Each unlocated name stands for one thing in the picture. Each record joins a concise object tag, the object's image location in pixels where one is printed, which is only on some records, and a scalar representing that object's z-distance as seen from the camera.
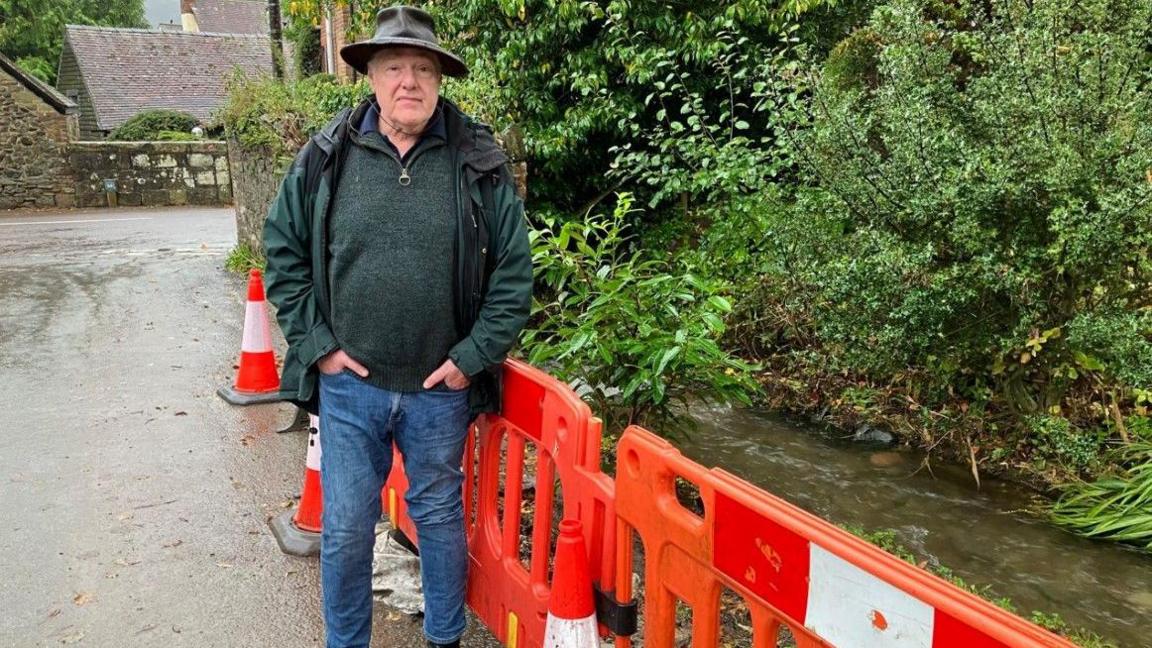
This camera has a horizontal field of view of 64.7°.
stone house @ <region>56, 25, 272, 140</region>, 34.09
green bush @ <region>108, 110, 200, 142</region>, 26.64
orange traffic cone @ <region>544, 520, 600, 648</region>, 2.54
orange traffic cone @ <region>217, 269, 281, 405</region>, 5.98
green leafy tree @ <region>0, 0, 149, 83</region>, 35.78
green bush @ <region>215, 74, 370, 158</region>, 8.55
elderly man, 2.78
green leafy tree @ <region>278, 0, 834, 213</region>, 7.28
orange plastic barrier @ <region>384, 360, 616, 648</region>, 2.61
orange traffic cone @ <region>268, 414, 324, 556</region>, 3.96
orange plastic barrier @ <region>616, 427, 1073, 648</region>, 1.55
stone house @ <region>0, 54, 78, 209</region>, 20.36
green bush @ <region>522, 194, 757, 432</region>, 3.76
